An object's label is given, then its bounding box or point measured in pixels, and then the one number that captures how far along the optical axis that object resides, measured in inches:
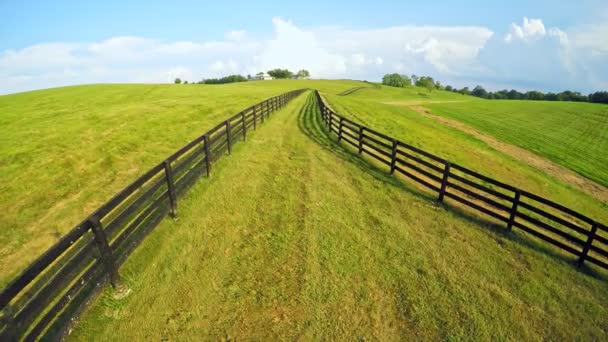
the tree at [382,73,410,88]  5723.4
